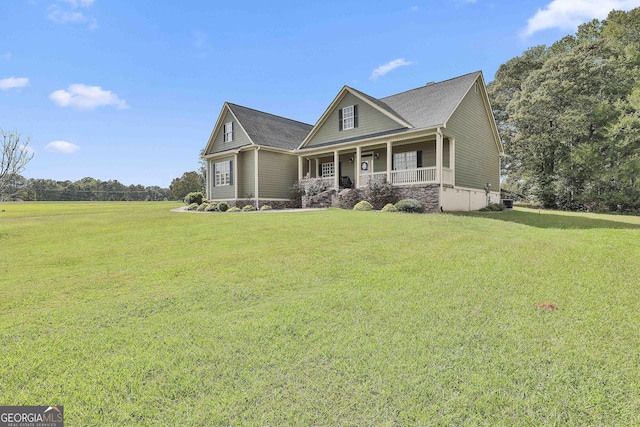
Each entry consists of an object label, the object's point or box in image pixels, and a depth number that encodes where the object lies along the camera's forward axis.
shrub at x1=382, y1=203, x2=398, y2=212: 14.41
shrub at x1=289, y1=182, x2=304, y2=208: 22.19
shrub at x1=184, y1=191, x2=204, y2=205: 24.34
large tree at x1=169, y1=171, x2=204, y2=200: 50.66
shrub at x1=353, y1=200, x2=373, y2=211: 15.47
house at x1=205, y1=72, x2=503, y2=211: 16.02
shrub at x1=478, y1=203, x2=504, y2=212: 18.21
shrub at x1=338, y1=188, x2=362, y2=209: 17.17
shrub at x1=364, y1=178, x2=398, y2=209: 16.16
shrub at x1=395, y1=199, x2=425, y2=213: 14.17
